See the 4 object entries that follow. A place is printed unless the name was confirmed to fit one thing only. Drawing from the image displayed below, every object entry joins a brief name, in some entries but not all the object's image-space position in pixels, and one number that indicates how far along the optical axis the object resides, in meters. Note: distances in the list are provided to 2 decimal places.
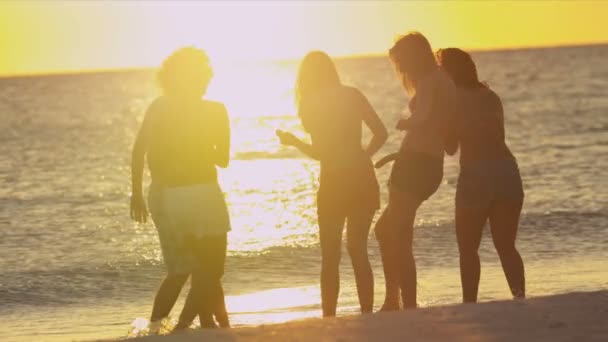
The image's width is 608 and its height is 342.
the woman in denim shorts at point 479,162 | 17.27
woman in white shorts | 16.20
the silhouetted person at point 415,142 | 16.91
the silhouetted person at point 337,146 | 17.23
